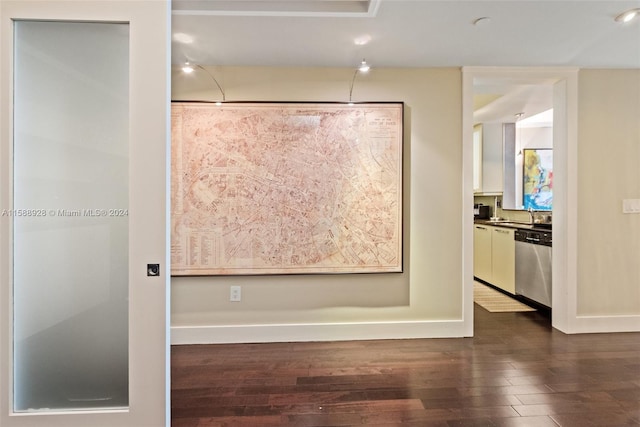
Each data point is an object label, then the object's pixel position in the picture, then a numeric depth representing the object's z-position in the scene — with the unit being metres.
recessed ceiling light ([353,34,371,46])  2.34
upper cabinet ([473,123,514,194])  5.06
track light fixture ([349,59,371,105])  2.70
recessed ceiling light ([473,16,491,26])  2.11
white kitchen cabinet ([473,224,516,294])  4.15
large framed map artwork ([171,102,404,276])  2.81
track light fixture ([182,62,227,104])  2.74
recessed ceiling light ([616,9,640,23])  2.04
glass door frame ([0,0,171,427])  1.50
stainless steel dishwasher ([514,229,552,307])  3.49
